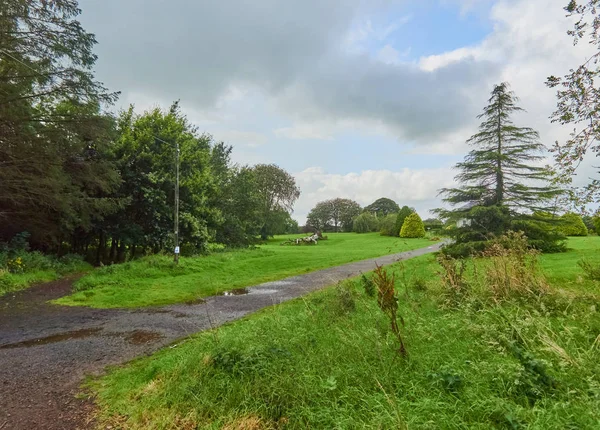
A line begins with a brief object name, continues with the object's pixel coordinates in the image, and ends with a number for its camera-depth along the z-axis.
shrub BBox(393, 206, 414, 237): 40.42
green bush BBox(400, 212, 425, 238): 37.56
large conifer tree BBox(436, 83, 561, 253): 14.48
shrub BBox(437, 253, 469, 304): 5.08
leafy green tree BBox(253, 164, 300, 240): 41.72
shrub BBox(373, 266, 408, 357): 3.01
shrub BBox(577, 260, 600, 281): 6.36
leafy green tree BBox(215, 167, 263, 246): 23.58
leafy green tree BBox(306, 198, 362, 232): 65.81
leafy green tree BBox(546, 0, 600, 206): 5.81
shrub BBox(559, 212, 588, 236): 14.84
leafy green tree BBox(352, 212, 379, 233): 52.75
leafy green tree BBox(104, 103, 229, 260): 15.29
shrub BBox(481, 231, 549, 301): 4.75
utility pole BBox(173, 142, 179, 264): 12.04
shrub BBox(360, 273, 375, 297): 6.38
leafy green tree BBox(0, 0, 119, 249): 9.62
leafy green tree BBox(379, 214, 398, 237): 42.03
